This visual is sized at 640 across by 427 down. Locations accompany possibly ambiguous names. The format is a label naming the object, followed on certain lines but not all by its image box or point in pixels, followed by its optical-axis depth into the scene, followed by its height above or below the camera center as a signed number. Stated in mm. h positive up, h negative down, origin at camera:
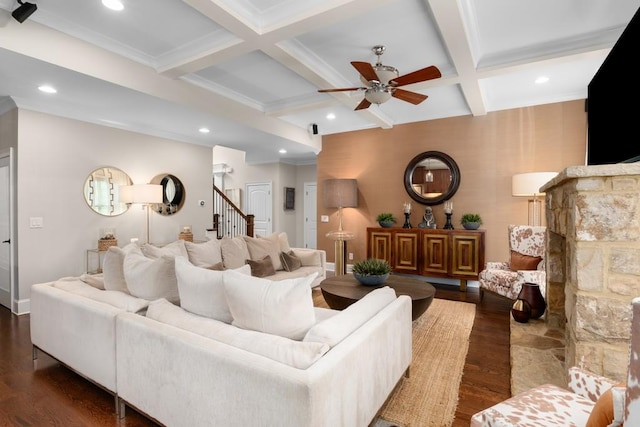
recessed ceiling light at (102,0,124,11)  2430 +1592
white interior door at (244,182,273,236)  8328 +216
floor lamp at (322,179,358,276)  5547 +211
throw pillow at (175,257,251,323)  1805 -444
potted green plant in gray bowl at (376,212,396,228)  5438 -138
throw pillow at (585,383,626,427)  821 -526
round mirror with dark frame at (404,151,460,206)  5215 +554
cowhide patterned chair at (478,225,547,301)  3605 -692
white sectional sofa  1301 -647
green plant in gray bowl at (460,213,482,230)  4801 -150
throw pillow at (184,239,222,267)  3545 -450
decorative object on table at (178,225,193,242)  5359 -355
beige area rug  1914 -1198
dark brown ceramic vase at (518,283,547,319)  2941 -809
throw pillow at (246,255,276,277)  3867 -656
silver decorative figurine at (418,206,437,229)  5234 -139
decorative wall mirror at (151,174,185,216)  5375 +319
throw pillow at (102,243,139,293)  2371 -414
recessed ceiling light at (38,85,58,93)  3416 +1341
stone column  1632 -266
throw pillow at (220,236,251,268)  3893 -479
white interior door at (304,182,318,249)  8547 -68
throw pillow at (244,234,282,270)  4176 -468
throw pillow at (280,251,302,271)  4324 -658
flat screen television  1846 +685
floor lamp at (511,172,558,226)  4012 +353
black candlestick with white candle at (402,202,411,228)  5367 -24
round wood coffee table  2875 -748
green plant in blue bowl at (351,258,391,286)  3240 -613
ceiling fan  2732 +1169
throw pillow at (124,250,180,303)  2162 -435
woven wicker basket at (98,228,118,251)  4352 -340
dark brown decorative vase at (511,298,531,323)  2910 -909
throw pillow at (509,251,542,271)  3893 -618
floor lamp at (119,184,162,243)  4551 +284
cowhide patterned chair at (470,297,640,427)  824 -719
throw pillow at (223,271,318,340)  1563 -447
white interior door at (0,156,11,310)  4043 -288
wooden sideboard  4629 -594
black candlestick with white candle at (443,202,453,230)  5066 -36
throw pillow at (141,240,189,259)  2818 -347
